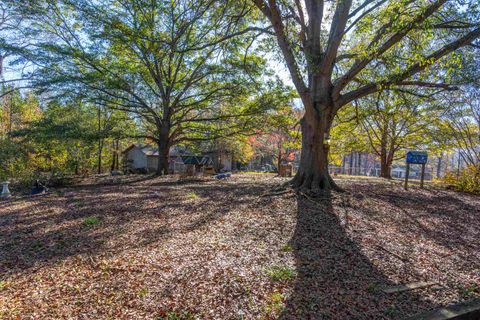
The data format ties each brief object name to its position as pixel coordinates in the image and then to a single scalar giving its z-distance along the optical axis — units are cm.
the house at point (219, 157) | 2483
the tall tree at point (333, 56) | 553
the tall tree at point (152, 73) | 844
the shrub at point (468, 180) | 899
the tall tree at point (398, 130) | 1432
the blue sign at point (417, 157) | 857
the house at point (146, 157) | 2283
